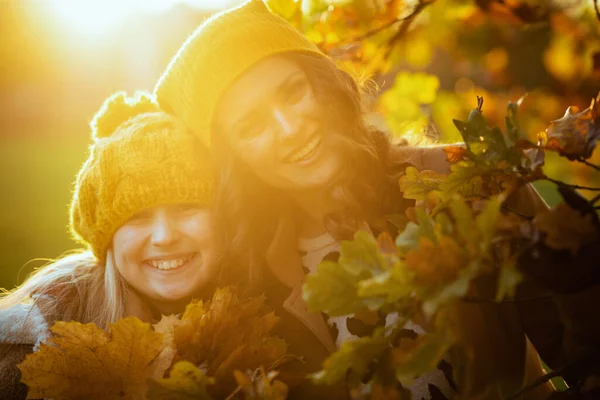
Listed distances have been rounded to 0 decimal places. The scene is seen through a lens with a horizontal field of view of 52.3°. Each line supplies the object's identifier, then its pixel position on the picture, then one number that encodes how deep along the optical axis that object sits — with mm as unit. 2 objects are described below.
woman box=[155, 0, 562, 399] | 1785
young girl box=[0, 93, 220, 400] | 1780
